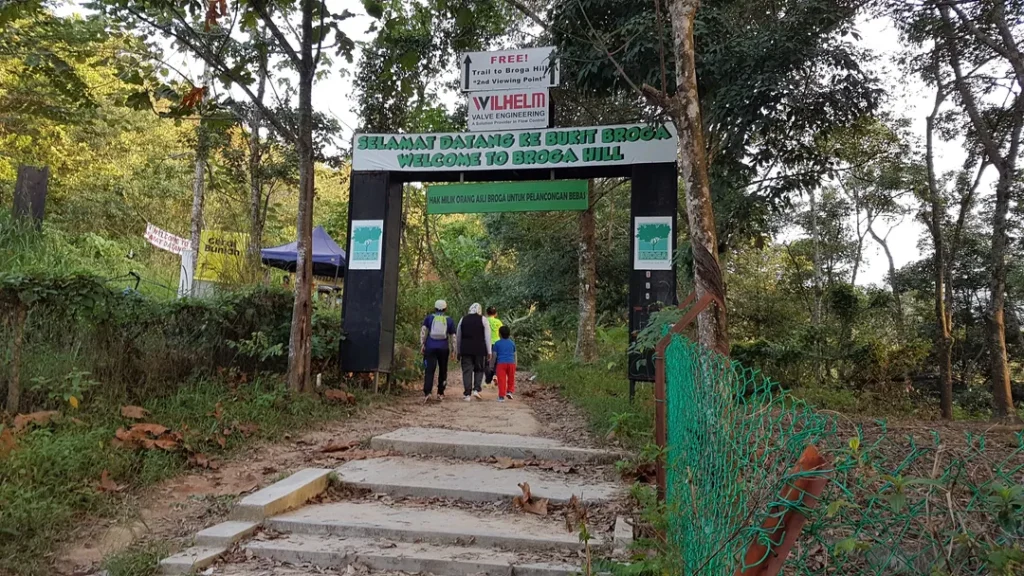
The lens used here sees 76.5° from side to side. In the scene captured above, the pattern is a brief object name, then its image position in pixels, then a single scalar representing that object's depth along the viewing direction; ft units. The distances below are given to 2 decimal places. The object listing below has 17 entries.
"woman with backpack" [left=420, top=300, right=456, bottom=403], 30.73
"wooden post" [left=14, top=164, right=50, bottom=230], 25.22
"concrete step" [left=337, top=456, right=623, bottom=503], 15.05
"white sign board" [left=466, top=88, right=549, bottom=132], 29.30
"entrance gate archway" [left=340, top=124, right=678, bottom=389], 27.04
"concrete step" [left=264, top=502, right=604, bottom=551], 12.44
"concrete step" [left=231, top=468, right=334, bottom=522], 13.61
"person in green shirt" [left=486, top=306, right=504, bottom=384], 37.18
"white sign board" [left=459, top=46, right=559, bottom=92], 29.40
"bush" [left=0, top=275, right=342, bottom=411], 18.58
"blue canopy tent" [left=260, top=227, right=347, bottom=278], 46.75
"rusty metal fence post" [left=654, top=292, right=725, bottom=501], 13.01
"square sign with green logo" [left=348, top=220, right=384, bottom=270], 30.09
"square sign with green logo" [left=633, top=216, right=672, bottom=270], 26.89
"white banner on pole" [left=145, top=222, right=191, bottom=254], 36.27
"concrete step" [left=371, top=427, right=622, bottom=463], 18.31
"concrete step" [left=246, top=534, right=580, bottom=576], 11.38
